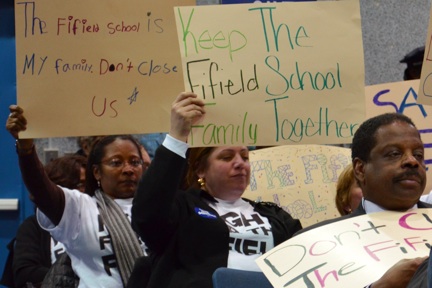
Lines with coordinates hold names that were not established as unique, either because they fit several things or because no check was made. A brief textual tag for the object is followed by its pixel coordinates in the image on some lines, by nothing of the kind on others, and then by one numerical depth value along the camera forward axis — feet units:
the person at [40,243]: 19.80
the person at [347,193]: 16.98
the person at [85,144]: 24.00
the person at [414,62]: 20.97
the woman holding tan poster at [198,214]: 14.07
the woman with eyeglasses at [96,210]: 15.28
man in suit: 12.75
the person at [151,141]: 25.71
